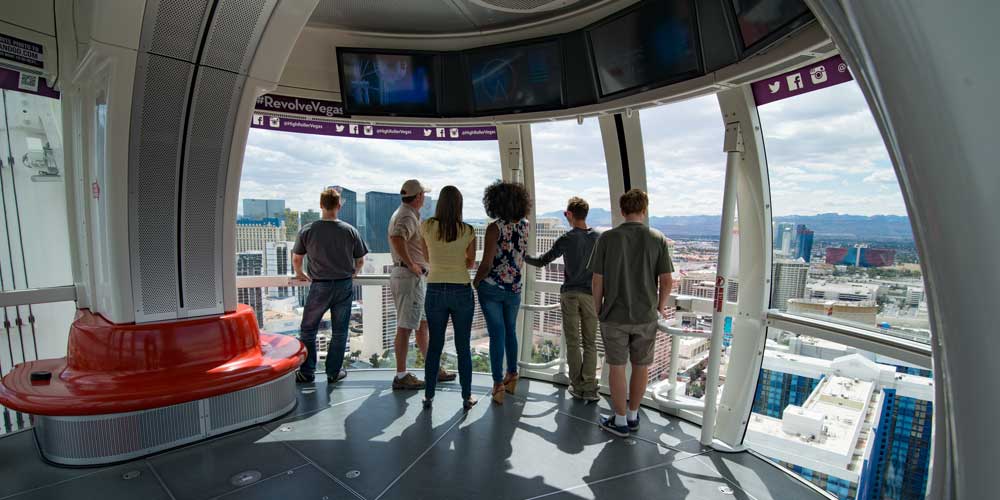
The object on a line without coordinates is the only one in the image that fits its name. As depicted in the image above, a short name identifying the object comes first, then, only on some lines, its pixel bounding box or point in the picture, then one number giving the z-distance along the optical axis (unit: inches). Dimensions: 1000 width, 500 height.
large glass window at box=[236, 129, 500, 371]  180.9
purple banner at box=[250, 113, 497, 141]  197.5
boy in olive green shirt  135.9
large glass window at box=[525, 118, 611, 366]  178.4
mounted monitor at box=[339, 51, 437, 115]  179.2
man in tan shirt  156.4
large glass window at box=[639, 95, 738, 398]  148.9
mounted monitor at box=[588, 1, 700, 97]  123.3
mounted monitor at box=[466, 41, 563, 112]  162.6
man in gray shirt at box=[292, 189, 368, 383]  170.4
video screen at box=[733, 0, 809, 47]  89.9
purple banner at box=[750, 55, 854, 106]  105.9
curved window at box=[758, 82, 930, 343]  99.9
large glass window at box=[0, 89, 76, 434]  145.3
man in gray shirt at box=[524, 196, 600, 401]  164.2
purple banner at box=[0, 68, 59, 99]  141.0
